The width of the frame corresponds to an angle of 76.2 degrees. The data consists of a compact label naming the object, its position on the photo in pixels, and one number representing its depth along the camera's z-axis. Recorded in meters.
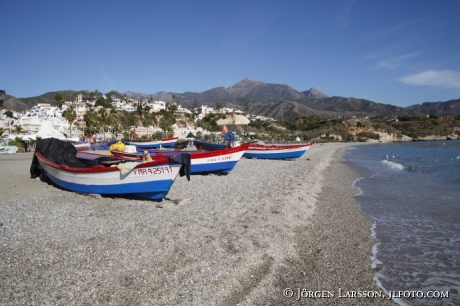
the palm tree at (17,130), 54.64
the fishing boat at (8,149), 31.73
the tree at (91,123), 55.76
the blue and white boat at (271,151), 28.28
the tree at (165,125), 68.94
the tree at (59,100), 110.76
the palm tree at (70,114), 48.84
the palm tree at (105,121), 59.62
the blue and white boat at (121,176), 9.30
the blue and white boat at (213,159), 15.86
